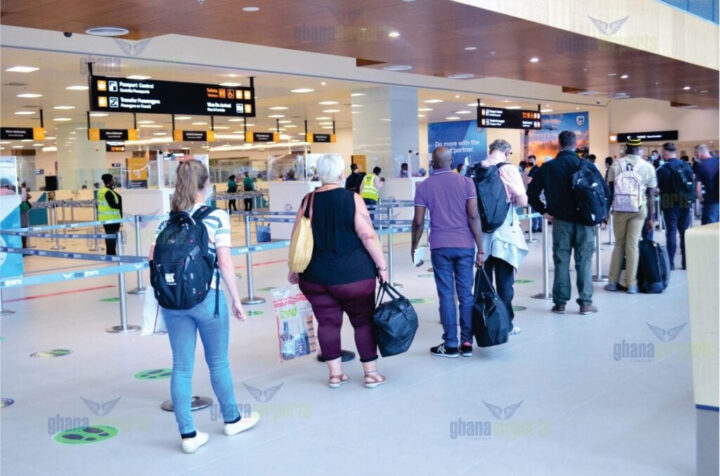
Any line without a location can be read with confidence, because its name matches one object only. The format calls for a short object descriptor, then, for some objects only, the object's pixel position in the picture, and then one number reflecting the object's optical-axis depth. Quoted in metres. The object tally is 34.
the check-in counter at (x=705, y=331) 2.96
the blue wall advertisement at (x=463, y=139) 34.03
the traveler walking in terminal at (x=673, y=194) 10.05
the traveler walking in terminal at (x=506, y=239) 6.42
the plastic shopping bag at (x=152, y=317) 4.31
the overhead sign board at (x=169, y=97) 13.51
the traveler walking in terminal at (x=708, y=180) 10.62
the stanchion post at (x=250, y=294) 8.82
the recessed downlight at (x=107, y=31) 8.91
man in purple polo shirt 5.85
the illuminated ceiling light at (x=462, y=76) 14.63
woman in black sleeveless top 5.00
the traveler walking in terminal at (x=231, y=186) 26.27
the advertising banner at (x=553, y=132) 30.91
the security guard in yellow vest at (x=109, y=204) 13.80
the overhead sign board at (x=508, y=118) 23.44
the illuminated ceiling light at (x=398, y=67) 13.02
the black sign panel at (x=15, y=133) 22.75
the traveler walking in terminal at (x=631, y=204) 8.27
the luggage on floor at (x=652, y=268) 8.38
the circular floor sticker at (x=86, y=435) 4.43
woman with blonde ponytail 4.15
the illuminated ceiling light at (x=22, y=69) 14.45
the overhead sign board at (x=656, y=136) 29.28
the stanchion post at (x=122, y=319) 7.47
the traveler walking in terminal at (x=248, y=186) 25.68
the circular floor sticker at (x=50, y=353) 6.56
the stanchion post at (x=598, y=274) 9.47
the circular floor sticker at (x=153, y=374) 5.75
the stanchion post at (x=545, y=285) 8.48
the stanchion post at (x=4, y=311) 8.64
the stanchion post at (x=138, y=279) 10.07
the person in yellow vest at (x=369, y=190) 15.65
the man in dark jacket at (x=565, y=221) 7.27
